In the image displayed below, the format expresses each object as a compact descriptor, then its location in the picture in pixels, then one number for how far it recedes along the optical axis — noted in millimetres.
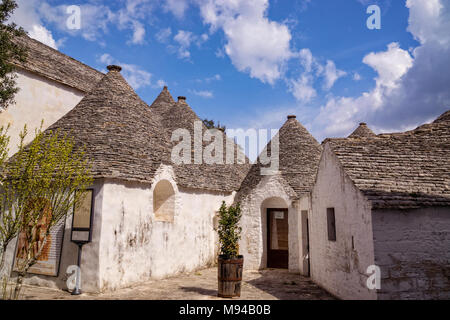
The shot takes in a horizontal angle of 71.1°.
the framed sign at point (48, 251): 8945
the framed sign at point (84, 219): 8625
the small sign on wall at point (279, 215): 13922
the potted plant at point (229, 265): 8039
